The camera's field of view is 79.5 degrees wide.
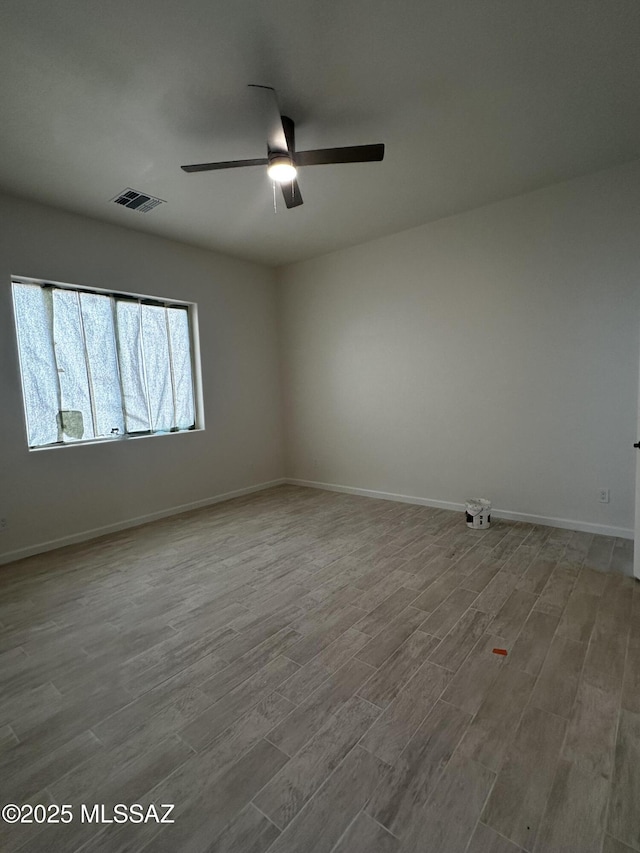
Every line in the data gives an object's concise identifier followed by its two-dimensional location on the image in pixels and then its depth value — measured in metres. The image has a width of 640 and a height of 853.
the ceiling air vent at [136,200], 3.24
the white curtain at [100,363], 3.45
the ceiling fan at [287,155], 2.18
